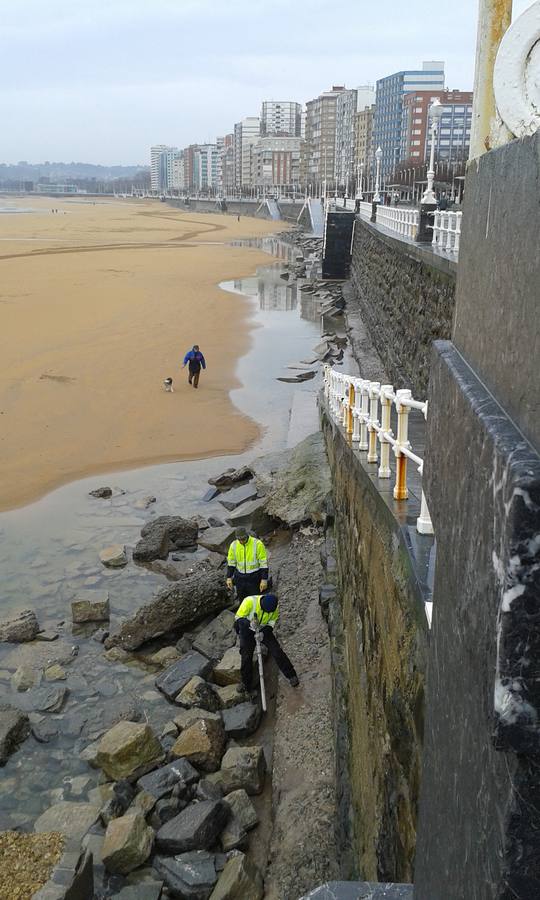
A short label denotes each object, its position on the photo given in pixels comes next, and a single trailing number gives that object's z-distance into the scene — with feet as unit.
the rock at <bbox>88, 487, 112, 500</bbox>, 42.75
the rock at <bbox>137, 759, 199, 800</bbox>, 20.27
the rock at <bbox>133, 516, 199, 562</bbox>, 34.97
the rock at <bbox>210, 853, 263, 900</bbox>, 16.78
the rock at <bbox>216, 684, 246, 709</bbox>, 24.30
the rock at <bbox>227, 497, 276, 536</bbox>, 36.70
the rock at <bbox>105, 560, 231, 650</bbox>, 28.07
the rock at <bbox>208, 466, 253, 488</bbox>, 44.27
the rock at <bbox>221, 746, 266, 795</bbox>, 20.54
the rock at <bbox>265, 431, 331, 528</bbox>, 34.22
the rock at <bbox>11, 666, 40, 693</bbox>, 25.99
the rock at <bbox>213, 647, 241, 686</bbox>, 25.14
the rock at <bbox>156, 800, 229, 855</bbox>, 18.48
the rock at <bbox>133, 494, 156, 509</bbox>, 41.48
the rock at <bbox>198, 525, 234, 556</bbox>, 35.32
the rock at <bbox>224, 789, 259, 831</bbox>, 19.31
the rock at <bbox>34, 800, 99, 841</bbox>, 19.60
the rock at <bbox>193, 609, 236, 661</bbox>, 26.96
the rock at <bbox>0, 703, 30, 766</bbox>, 22.50
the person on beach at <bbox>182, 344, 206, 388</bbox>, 63.41
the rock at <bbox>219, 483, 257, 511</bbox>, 40.63
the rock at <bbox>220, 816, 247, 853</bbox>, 18.69
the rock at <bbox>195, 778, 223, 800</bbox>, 20.07
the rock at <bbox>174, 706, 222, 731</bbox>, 22.80
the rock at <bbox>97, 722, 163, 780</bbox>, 21.38
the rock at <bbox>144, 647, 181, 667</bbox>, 27.25
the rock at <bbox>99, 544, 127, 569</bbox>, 34.58
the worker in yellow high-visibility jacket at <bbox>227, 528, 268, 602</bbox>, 25.66
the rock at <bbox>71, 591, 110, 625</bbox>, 29.86
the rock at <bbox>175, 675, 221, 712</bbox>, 24.30
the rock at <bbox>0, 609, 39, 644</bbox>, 28.37
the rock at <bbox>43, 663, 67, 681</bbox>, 26.50
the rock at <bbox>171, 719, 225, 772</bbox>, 21.39
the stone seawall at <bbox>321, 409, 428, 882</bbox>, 10.87
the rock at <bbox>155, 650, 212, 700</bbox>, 25.17
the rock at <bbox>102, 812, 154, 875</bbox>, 18.24
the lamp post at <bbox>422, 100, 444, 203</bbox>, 50.01
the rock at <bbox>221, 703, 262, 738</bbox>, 22.82
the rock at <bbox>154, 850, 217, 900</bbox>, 17.38
